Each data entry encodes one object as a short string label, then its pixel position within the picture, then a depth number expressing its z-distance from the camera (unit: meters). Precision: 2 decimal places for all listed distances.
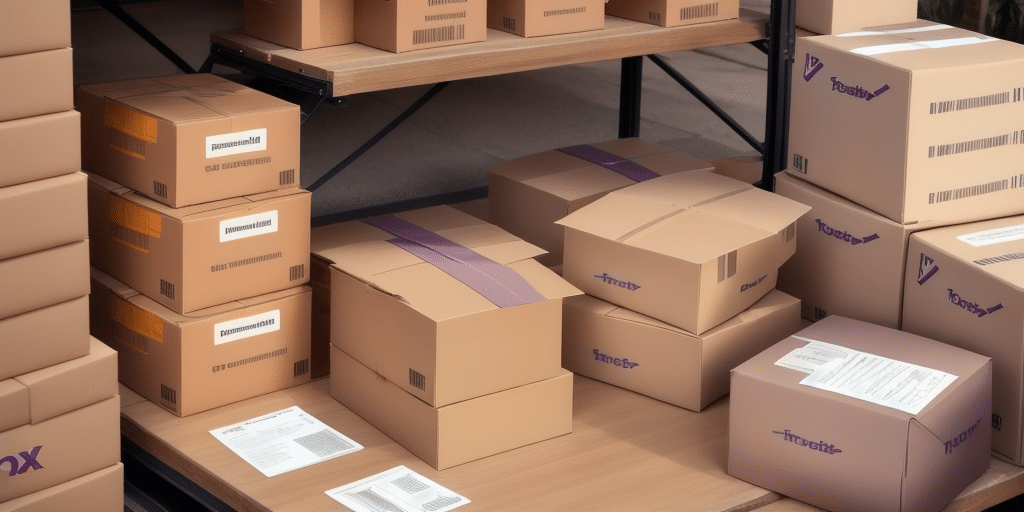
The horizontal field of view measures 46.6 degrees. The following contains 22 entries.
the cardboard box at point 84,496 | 2.19
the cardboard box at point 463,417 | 2.36
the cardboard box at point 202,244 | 2.47
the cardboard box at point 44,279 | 2.10
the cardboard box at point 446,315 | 2.33
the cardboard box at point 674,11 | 3.15
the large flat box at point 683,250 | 2.55
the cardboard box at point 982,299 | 2.37
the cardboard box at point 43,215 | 2.06
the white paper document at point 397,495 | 2.21
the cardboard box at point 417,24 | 2.71
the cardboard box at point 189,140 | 2.43
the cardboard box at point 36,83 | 2.01
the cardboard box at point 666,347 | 2.60
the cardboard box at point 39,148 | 2.04
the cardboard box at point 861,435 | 2.12
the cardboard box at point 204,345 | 2.52
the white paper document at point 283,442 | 2.38
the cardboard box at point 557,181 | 3.11
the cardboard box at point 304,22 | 2.69
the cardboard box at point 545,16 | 2.94
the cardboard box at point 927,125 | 2.52
